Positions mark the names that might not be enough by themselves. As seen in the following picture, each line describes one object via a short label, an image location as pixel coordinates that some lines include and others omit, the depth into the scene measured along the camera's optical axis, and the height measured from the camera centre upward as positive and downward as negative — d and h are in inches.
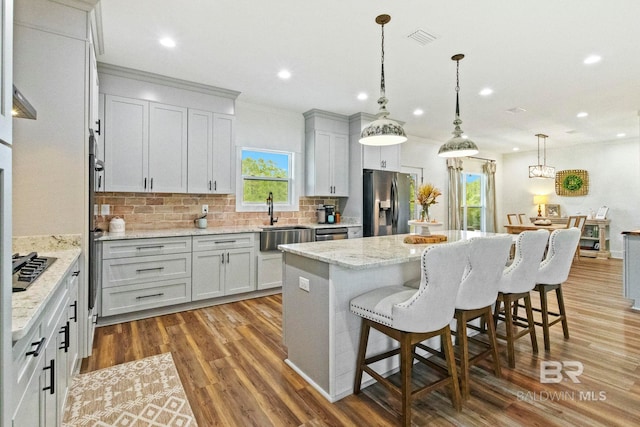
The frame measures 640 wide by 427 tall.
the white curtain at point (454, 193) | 296.4 +21.7
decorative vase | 116.6 +0.6
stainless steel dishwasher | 183.3 -10.2
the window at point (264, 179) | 188.9 +22.6
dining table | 286.7 -9.6
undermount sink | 165.5 -10.8
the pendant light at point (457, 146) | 123.1 +27.4
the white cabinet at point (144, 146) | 138.6 +31.7
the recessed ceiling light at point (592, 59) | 126.6 +63.6
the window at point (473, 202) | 320.2 +15.1
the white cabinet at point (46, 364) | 37.6 -22.2
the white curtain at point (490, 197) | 340.2 +20.7
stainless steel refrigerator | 204.1 +8.5
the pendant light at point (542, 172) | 283.1 +40.2
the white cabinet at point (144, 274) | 126.9 -24.5
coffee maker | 207.6 +1.3
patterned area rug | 72.0 -45.6
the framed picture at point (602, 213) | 287.6 +3.2
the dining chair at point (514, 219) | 335.5 -2.8
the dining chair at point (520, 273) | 94.5 -17.0
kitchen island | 79.6 -23.1
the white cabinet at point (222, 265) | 147.1 -23.7
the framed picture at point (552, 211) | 322.7 +5.6
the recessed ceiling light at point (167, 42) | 115.6 +63.8
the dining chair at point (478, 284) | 76.7 -17.0
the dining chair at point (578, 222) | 275.7 -4.8
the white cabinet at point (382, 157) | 208.4 +39.4
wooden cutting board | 108.9 -7.9
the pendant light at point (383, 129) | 100.7 +28.0
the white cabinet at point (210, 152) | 157.8 +32.4
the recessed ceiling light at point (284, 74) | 143.4 +64.4
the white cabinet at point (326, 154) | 200.4 +39.9
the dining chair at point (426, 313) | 66.5 -21.2
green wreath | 307.0 +33.1
